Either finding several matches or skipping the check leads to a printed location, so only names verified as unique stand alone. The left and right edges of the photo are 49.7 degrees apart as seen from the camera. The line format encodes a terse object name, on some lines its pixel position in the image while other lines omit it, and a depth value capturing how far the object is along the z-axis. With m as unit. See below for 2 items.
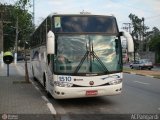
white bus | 5.54
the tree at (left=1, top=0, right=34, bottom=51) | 8.23
